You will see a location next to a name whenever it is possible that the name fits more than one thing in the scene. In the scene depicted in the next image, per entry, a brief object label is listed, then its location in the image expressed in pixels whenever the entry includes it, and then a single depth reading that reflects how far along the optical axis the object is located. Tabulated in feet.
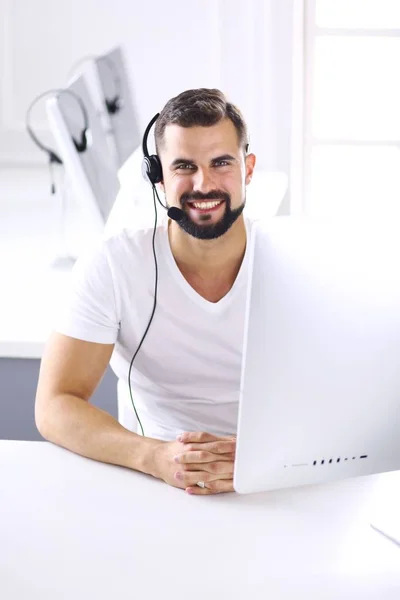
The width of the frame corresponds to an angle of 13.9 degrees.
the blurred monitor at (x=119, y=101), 13.36
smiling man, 8.80
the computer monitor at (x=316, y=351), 6.97
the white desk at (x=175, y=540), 7.04
